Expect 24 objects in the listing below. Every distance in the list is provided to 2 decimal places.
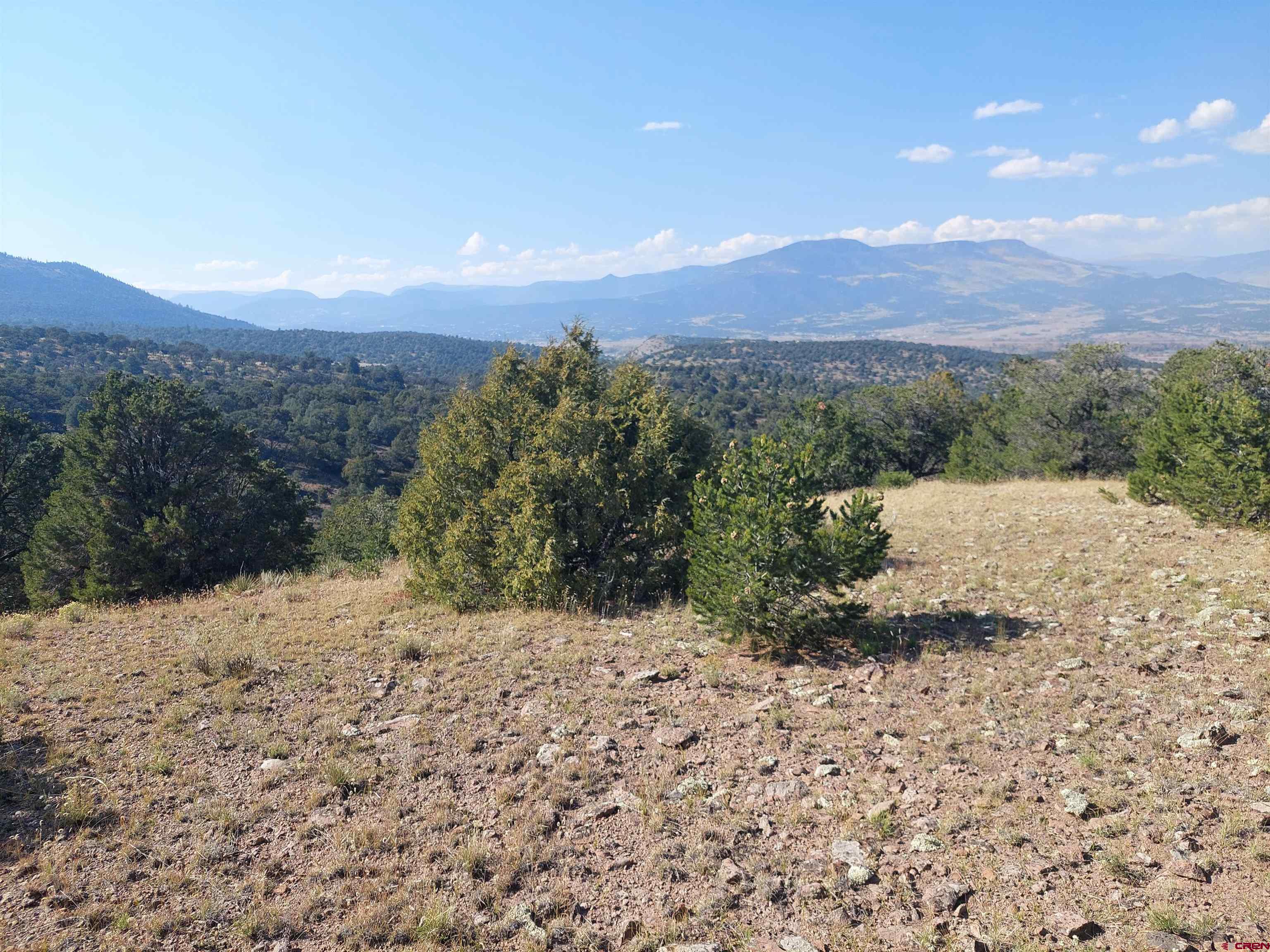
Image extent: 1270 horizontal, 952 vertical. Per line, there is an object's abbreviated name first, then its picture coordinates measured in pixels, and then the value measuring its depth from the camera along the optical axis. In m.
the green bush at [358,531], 28.19
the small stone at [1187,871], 3.90
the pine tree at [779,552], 7.61
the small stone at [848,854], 4.42
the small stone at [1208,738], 5.36
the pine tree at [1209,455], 11.76
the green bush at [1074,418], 28.72
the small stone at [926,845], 4.46
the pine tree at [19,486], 19.44
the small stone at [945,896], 3.94
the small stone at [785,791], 5.23
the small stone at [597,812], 5.07
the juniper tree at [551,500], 10.44
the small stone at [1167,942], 3.38
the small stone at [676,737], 6.16
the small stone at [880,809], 4.84
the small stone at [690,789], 5.32
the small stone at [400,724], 6.51
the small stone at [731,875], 4.33
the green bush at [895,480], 33.84
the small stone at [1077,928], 3.59
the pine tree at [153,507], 15.77
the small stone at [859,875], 4.23
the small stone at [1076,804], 4.66
